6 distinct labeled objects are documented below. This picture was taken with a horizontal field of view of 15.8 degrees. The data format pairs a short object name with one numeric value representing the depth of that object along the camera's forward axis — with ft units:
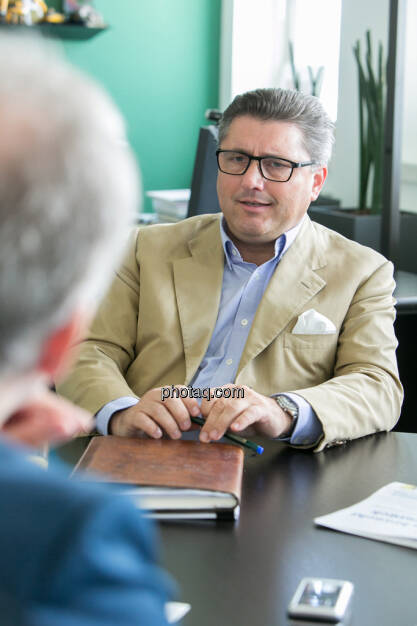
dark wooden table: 4.84
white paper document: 5.23
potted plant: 9.96
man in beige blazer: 6.64
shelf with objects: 13.63
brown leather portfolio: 5.31
